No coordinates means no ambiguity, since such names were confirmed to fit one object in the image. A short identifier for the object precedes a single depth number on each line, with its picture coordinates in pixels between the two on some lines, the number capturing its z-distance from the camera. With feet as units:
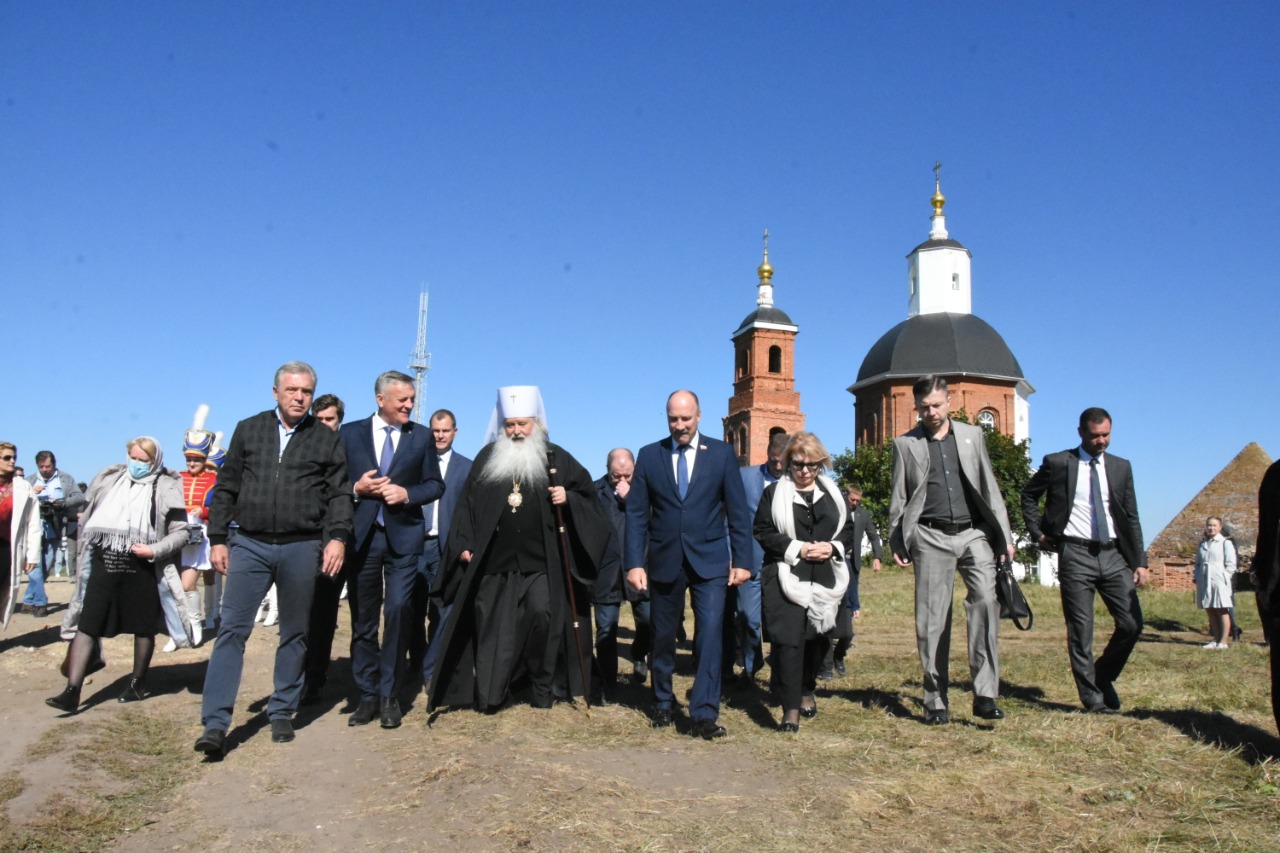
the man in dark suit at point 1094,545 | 22.86
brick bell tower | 210.59
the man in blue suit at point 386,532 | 22.09
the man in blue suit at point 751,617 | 27.73
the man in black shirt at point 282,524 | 19.20
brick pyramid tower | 115.85
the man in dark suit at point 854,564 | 29.01
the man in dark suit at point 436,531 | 25.50
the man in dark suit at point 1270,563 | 18.21
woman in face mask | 23.07
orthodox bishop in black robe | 23.08
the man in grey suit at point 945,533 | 21.42
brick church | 193.47
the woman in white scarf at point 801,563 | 21.22
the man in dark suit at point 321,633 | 23.56
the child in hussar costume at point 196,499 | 31.99
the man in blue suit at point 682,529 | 21.57
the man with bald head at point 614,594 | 25.66
